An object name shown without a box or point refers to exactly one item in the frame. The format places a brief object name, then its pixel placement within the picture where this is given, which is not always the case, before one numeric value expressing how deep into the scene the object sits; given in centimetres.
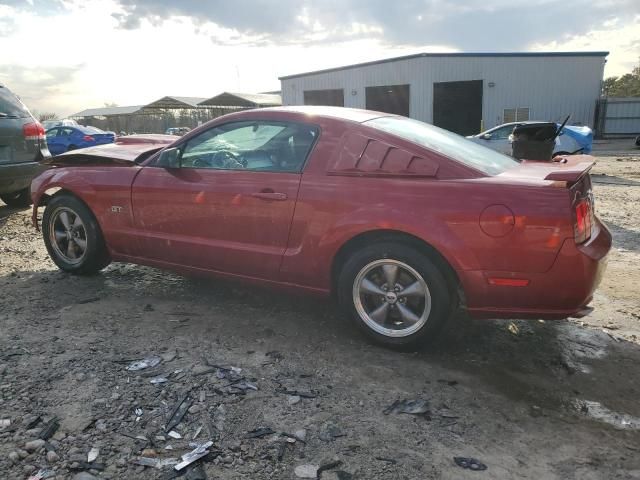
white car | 1174
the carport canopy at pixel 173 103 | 4544
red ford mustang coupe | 296
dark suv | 689
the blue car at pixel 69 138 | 2036
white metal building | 2628
